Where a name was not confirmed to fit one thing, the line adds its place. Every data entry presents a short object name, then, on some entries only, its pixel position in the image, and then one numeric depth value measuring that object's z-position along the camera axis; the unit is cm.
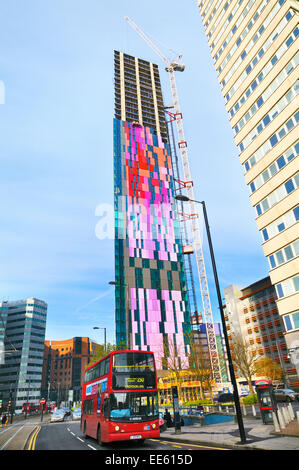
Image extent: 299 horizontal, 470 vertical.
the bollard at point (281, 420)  1426
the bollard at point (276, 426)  1395
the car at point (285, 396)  3322
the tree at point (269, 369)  6988
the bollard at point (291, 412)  1621
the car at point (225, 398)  4713
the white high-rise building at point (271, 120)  3219
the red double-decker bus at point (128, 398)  1441
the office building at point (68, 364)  15876
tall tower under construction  8169
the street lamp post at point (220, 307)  1290
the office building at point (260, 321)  7862
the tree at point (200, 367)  4545
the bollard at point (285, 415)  1477
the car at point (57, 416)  4716
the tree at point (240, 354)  5000
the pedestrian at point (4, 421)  4266
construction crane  9434
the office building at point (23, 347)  12838
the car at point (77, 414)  5091
